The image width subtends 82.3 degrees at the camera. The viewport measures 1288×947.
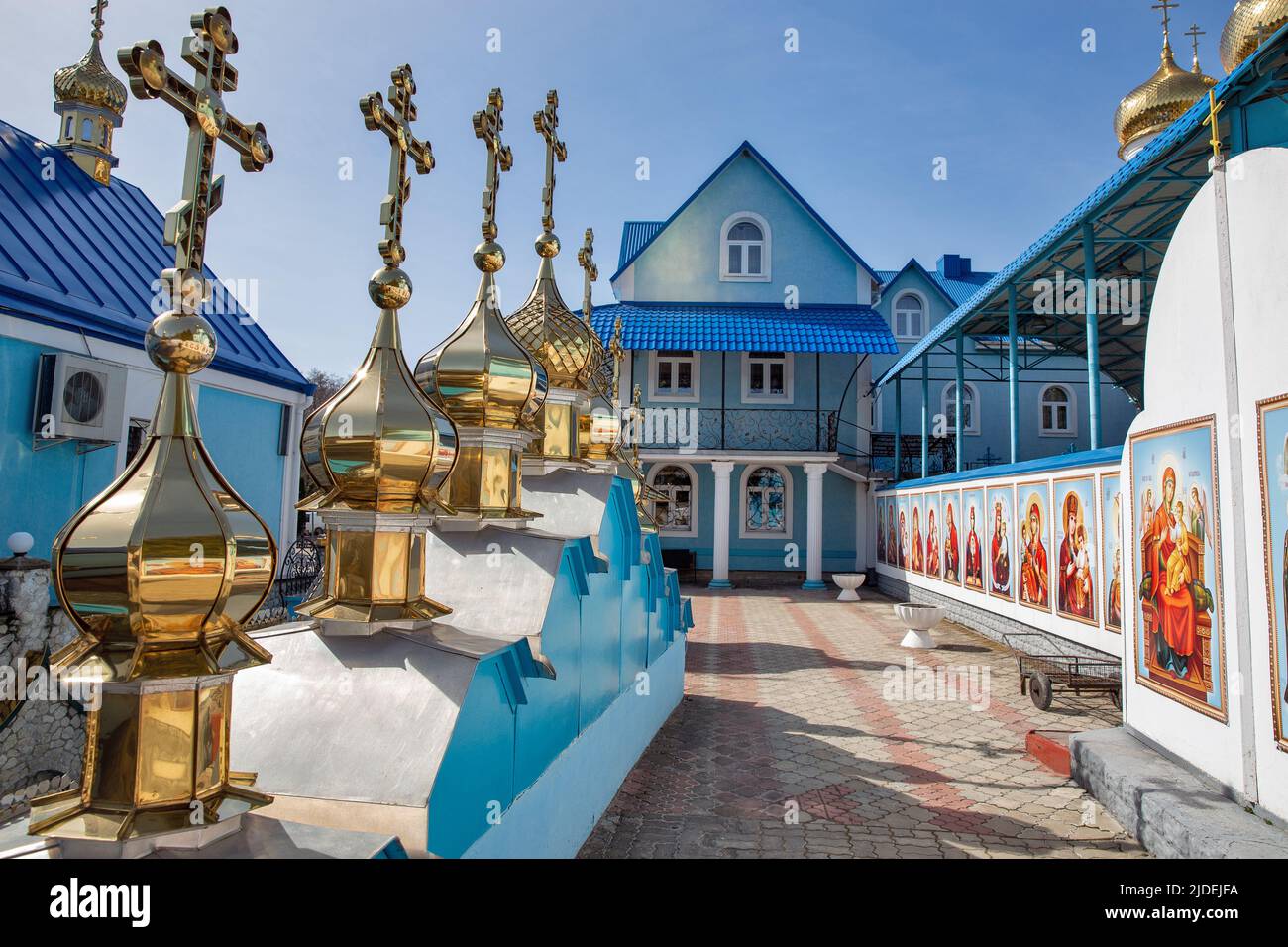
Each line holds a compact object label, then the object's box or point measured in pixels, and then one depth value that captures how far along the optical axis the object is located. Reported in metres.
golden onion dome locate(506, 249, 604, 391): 5.50
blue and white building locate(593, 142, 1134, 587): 19.00
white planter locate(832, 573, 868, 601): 16.98
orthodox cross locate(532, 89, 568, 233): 5.31
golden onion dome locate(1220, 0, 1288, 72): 9.47
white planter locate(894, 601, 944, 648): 11.24
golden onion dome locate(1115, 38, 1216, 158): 12.98
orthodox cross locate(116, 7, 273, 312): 1.47
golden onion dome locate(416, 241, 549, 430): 3.66
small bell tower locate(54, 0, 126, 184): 11.15
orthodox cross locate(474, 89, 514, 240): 3.66
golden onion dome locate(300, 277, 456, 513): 2.38
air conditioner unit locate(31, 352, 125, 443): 6.32
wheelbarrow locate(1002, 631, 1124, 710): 7.39
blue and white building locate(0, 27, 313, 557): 6.33
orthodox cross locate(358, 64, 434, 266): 2.46
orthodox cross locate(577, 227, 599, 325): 7.06
